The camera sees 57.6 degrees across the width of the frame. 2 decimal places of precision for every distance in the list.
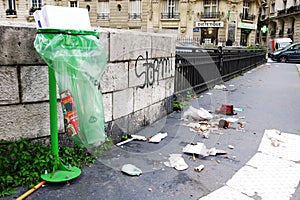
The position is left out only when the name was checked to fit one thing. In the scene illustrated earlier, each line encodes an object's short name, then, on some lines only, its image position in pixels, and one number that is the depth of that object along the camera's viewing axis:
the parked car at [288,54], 25.64
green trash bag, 2.47
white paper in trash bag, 2.54
